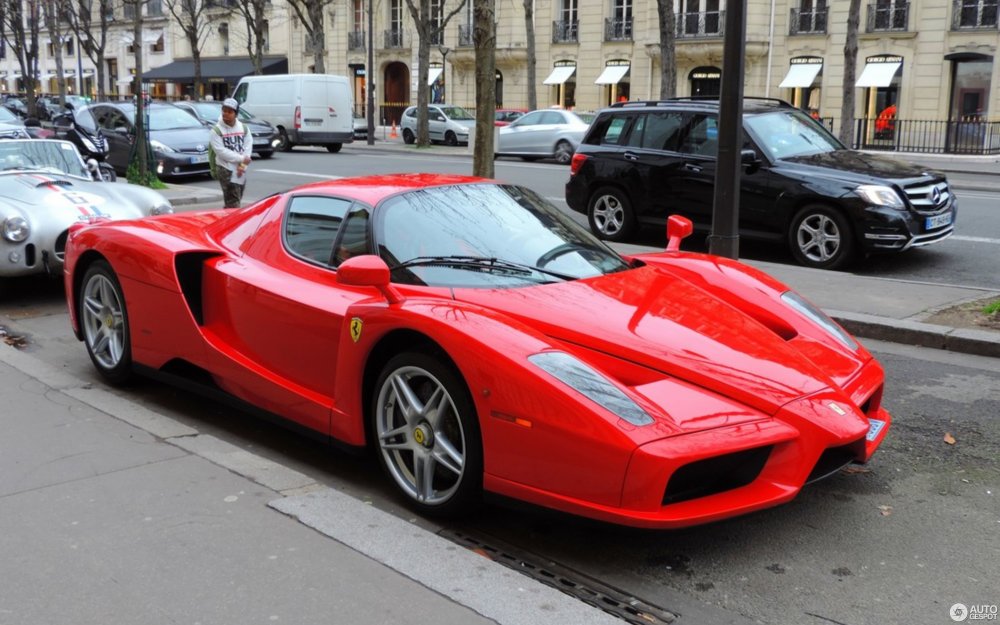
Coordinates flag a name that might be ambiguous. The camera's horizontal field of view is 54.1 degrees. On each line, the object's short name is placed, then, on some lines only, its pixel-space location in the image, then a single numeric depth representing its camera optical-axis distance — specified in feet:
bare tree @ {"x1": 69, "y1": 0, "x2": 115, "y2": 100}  147.74
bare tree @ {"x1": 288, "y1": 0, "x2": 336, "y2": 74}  124.88
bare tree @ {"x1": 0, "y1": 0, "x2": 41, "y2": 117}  120.16
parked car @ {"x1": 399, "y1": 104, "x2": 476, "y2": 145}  115.14
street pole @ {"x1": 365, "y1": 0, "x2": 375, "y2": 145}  115.55
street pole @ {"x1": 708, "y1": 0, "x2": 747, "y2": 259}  25.07
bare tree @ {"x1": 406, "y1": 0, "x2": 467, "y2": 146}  113.39
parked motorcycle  46.58
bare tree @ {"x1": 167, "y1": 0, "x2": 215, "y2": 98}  150.82
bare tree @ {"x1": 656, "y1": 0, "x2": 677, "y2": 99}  88.69
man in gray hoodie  37.01
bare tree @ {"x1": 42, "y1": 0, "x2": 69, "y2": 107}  153.11
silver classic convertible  26.18
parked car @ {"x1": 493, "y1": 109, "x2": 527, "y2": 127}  110.83
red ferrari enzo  11.19
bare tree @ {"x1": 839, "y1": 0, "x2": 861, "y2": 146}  87.80
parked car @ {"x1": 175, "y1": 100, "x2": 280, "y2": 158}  79.00
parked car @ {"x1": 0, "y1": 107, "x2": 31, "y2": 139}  45.50
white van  93.45
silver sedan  89.15
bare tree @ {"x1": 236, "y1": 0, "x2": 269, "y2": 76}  139.95
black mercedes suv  32.99
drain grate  10.62
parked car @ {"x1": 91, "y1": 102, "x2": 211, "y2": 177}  62.80
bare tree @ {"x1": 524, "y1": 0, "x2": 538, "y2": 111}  124.67
